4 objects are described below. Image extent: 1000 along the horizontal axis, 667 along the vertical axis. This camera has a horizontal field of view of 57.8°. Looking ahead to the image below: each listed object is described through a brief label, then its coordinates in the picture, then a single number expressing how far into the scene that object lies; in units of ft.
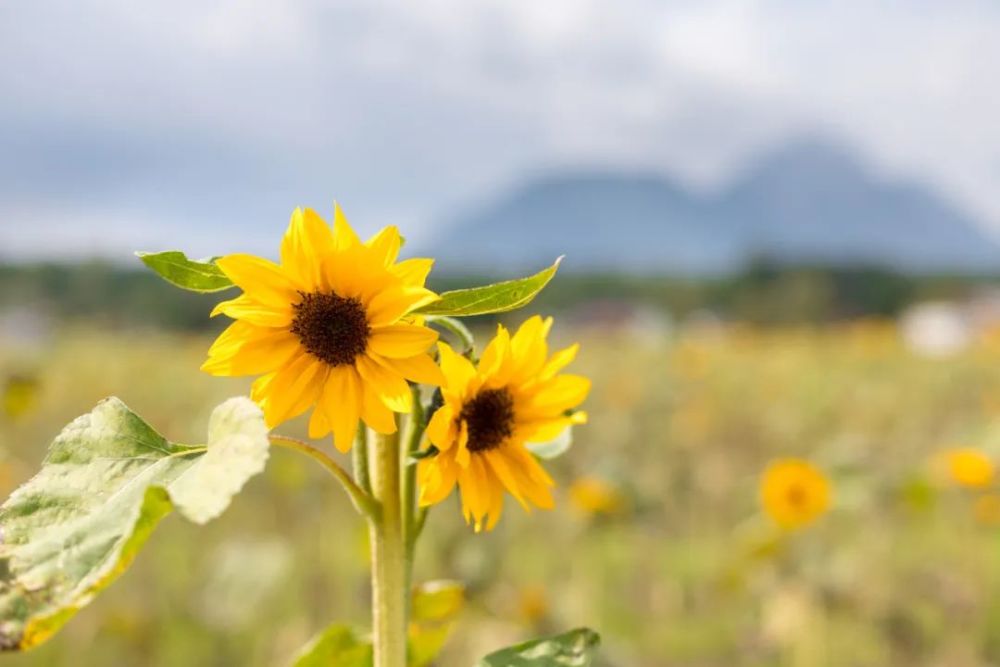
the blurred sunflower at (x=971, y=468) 6.79
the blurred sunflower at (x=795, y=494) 6.22
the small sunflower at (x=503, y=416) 1.71
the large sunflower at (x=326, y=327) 1.63
